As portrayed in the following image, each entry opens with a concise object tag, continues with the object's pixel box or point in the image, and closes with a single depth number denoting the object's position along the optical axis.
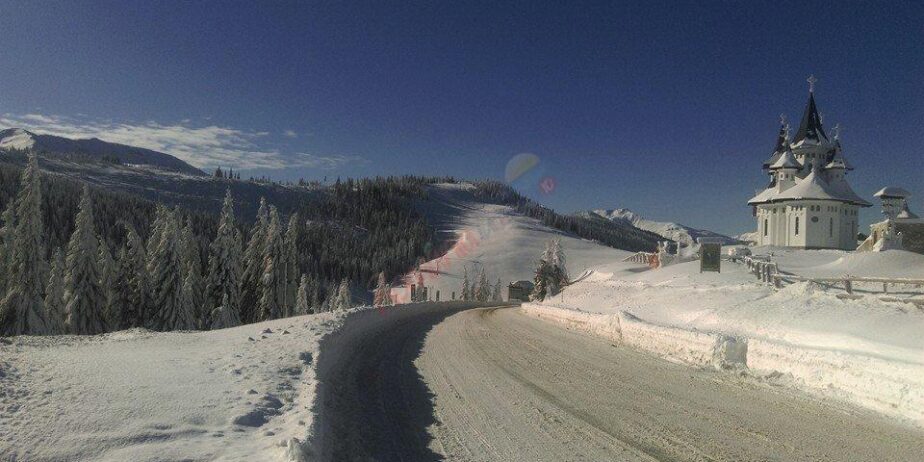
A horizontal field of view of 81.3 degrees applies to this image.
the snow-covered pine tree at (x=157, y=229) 40.00
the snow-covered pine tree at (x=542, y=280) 67.44
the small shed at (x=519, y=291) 99.25
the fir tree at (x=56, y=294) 33.03
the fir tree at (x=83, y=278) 34.66
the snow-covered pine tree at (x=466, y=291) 129.65
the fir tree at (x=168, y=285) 36.50
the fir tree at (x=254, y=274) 44.84
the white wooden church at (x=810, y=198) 51.12
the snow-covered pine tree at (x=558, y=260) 67.81
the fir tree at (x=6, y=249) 29.95
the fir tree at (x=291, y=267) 45.94
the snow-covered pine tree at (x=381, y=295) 107.51
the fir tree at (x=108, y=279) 37.75
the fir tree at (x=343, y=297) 77.50
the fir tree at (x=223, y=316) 38.31
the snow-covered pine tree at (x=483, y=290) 122.82
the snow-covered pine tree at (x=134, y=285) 37.16
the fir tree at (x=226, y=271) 39.75
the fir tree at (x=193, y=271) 41.11
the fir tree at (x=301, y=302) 64.44
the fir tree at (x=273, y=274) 43.00
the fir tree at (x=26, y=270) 29.44
